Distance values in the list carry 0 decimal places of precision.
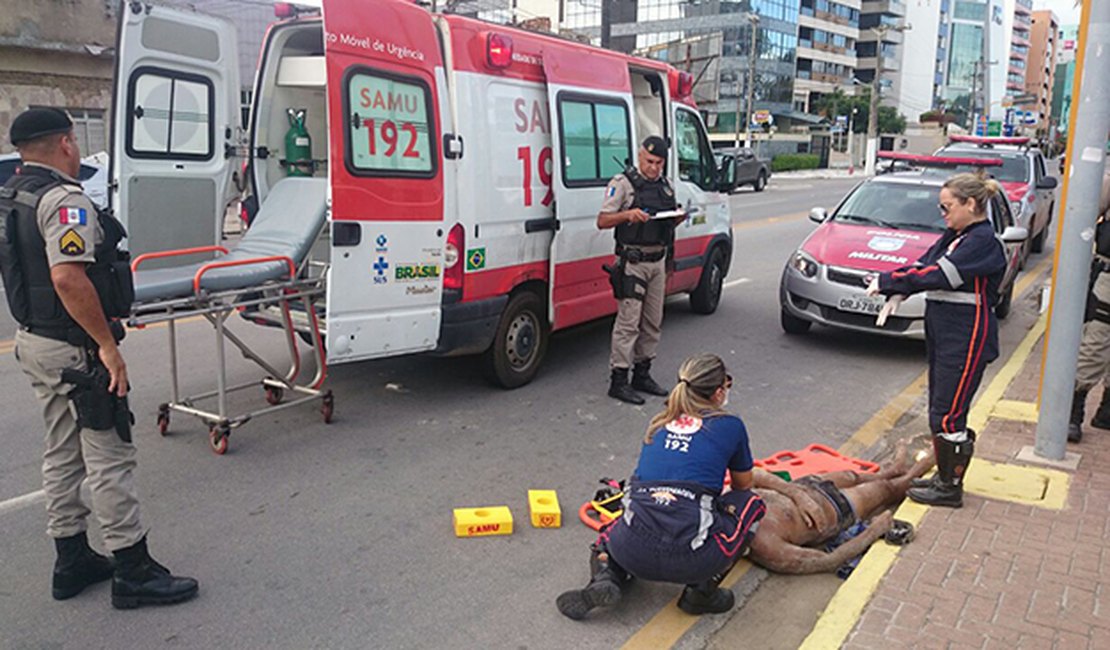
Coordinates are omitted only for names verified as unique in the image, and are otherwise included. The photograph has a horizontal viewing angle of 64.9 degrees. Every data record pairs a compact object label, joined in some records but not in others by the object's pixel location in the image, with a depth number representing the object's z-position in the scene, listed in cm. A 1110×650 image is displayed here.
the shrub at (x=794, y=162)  5653
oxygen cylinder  683
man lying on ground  404
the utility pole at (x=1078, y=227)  487
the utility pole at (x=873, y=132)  5330
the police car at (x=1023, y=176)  1288
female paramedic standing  436
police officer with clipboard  645
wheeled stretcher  502
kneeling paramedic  349
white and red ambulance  538
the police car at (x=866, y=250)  796
